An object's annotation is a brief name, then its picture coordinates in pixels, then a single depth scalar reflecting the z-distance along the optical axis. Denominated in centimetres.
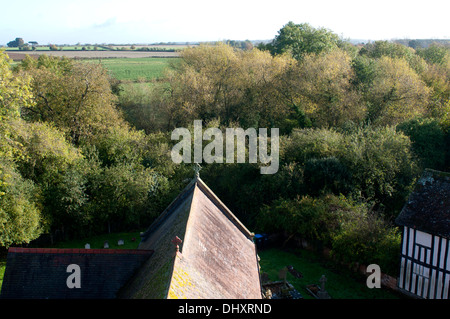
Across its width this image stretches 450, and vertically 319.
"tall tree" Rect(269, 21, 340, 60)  4306
